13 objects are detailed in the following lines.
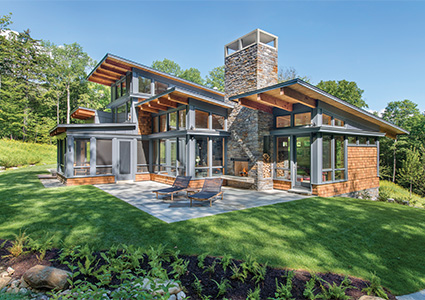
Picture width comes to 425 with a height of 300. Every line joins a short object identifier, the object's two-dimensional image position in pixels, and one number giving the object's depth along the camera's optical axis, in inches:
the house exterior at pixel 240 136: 366.6
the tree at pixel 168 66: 1716.3
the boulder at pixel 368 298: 106.8
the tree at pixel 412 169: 609.0
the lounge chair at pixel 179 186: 318.5
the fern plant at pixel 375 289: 112.2
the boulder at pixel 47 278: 115.3
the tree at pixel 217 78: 1530.9
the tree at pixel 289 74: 1174.3
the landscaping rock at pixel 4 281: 118.8
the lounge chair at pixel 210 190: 289.4
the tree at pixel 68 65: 1239.2
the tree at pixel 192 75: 1609.3
